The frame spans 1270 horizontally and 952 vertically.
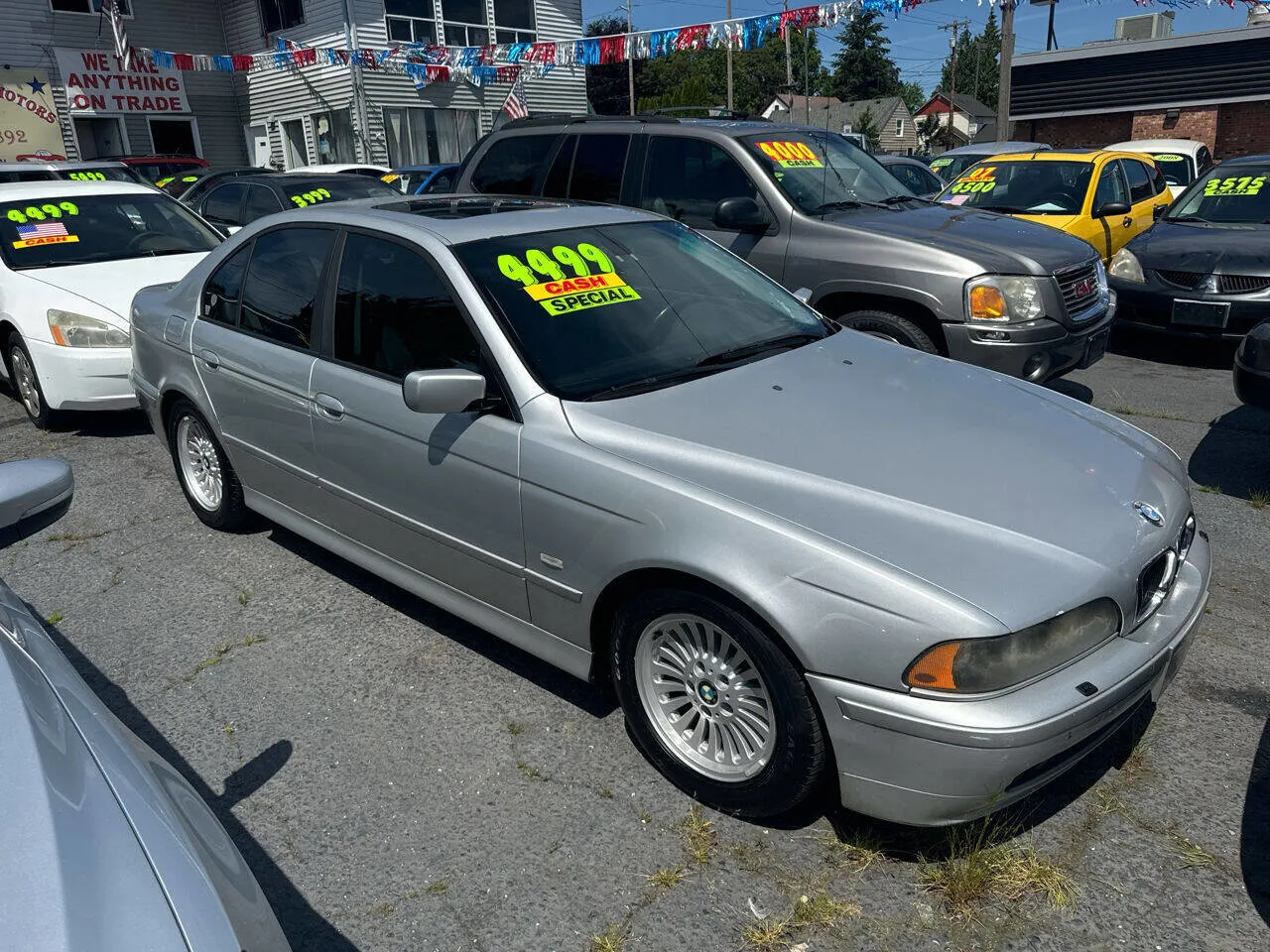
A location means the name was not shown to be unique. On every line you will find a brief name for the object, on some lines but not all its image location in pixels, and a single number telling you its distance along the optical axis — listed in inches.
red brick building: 1047.0
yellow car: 348.8
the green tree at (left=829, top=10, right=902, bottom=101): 3206.2
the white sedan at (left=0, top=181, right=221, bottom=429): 246.5
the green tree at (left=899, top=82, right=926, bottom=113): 3698.3
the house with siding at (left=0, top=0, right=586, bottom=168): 880.3
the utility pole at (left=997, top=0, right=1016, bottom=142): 791.1
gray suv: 217.3
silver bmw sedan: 92.1
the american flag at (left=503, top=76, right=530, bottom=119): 954.1
